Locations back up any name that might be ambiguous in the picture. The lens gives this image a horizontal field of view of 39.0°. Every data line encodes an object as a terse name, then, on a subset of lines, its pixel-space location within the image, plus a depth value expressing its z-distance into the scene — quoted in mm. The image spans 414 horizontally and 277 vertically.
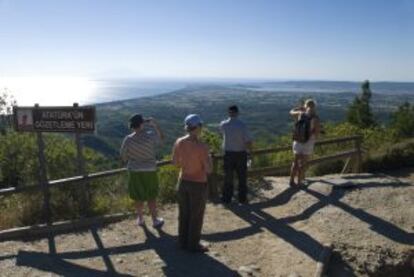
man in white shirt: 9820
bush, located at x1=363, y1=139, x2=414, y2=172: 16766
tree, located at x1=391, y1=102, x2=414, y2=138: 37500
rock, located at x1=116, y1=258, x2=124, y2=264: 7218
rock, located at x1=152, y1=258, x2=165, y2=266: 7179
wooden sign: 8680
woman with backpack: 10656
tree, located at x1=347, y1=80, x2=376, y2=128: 51531
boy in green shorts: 7988
